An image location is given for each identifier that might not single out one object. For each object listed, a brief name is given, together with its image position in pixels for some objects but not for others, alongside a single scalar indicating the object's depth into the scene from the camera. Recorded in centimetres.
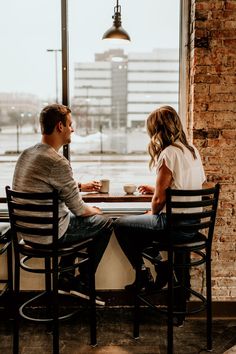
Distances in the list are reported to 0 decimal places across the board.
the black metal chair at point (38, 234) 239
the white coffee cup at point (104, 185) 309
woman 262
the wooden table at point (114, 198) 292
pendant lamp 346
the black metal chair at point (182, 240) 247
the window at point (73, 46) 349
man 247
